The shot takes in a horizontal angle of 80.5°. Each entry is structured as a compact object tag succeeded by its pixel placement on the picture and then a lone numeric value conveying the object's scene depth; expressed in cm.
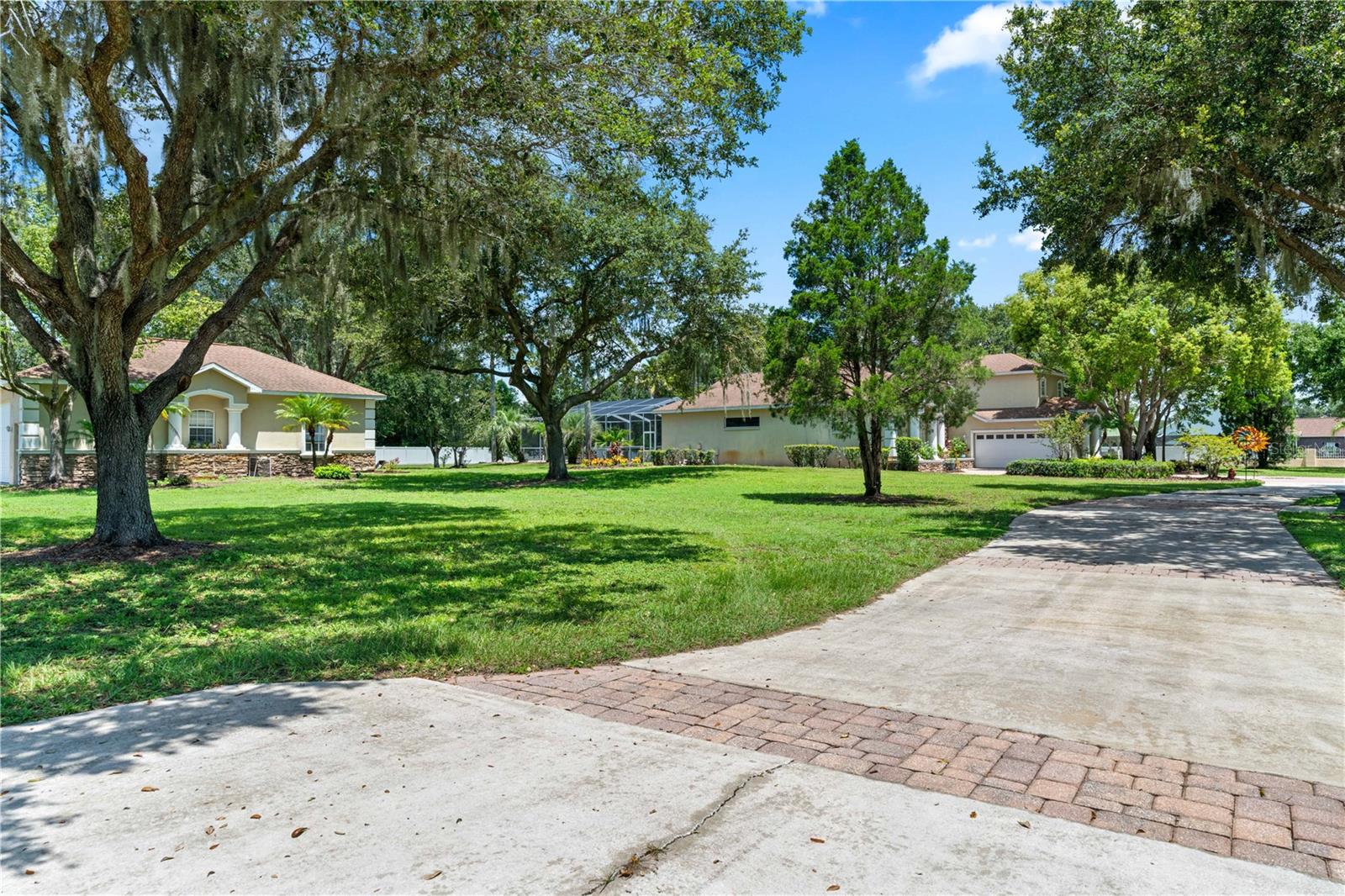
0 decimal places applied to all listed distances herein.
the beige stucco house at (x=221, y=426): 2281
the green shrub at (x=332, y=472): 2578
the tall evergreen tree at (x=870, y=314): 1656
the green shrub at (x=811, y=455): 3530
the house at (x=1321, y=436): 5491
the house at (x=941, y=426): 3747
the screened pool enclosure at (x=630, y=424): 4388
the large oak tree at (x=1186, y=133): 1007
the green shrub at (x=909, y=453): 3294
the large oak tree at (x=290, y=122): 760
